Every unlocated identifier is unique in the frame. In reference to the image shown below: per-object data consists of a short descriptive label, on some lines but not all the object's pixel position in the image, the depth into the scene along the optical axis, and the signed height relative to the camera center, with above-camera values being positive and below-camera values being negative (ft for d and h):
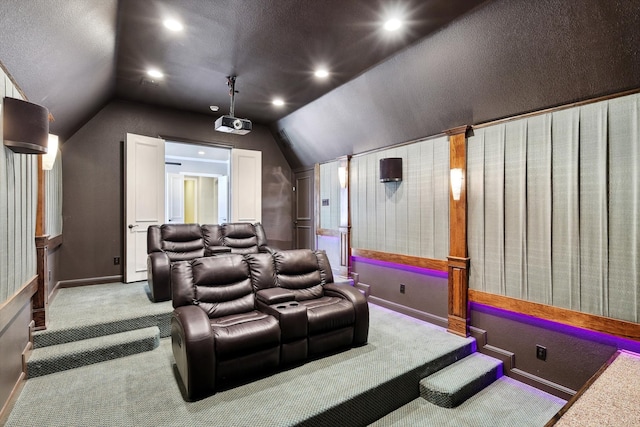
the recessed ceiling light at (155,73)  12.03 +5.58
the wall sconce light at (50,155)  9.66 +1.86
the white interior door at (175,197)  27.63 +1.46
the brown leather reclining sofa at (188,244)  11.75 -1.44
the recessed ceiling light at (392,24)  8.60 +5.34
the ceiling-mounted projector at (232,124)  13.10 +3.83
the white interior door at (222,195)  24.99 +1.53
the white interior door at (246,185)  18.89 +1.71
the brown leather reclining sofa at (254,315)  7.28 -2.90
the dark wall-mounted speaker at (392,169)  13.37 +1.88
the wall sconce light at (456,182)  11.05 +1.10
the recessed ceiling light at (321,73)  11.87 +5.48
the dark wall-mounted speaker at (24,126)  6.60 +1.92
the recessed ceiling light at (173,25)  8.73 +5.42
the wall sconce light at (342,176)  16.57 +2.00
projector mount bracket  12.55 +5.34
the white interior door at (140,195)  15.01 +0.88
